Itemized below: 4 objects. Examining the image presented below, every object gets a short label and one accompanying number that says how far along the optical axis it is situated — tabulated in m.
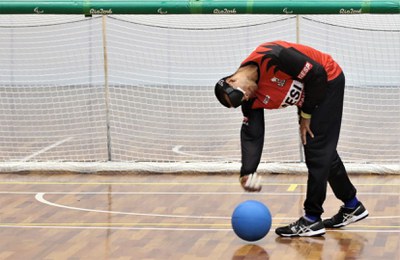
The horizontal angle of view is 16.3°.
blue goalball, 11.15
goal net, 16.99
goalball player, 10.77
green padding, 13.88
